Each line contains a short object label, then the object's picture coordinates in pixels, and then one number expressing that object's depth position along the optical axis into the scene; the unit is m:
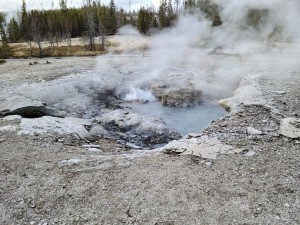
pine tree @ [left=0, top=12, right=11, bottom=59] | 25.50
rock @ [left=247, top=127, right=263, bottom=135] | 6.02
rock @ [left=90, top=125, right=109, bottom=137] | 7.05
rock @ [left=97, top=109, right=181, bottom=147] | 7.22
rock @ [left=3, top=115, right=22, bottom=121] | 7.06
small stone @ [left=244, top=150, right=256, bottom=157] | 5.24
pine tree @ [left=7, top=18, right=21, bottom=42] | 42.75
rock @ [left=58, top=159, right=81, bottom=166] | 5.07
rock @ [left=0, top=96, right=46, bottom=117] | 7.52
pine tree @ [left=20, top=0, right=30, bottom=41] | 37.91
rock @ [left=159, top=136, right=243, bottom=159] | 5.34
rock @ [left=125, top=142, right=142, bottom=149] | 6.58
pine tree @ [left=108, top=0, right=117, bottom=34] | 41.22
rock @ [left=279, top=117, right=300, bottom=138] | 5.84
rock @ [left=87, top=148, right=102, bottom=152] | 5.85
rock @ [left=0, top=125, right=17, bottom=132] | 6.47
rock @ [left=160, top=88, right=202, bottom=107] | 10.12
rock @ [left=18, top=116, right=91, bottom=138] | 6.49
